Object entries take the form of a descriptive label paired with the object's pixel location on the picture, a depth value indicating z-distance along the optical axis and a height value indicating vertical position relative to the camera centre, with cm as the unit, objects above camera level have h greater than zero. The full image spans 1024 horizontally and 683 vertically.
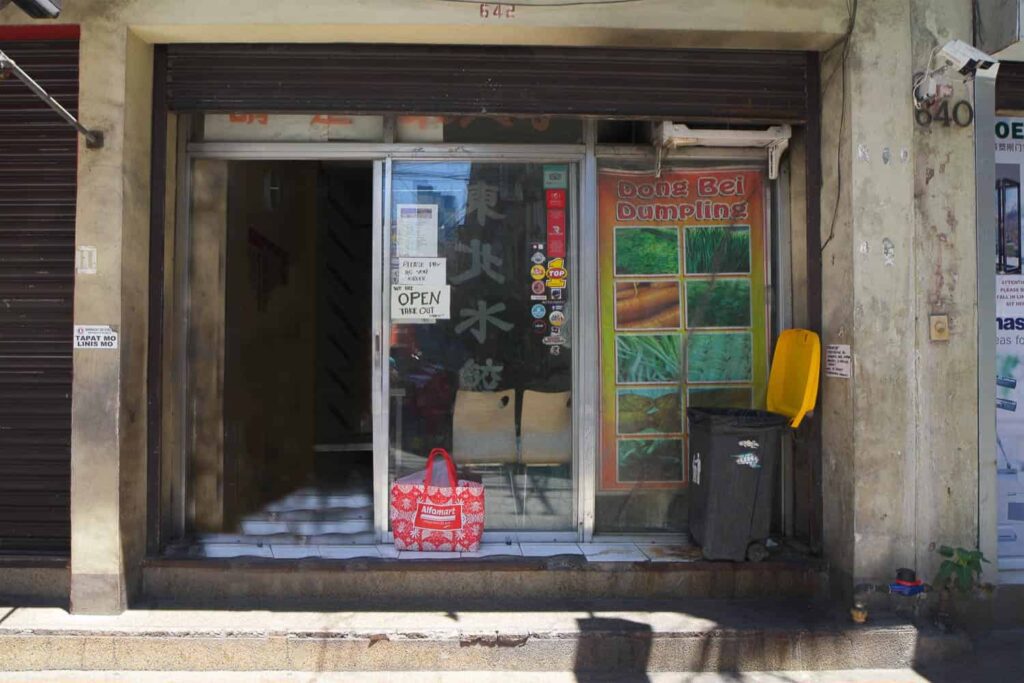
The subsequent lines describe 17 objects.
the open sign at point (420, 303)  549 +40
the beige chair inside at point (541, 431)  558 -53
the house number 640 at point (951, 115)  484 +159
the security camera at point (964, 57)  442 +180
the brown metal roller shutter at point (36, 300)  494 +37
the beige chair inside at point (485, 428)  555 -51
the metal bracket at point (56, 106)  381 +142
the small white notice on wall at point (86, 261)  468 +59
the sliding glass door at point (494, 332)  552 +20
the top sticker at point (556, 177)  560 +136
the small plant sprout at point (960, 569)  454 -125
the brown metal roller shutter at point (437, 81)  502 +186
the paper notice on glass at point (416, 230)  552 +95
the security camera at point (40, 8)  398 +186
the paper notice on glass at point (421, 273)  550 +63
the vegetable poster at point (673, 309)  560 +38
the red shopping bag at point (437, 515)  520 -109
